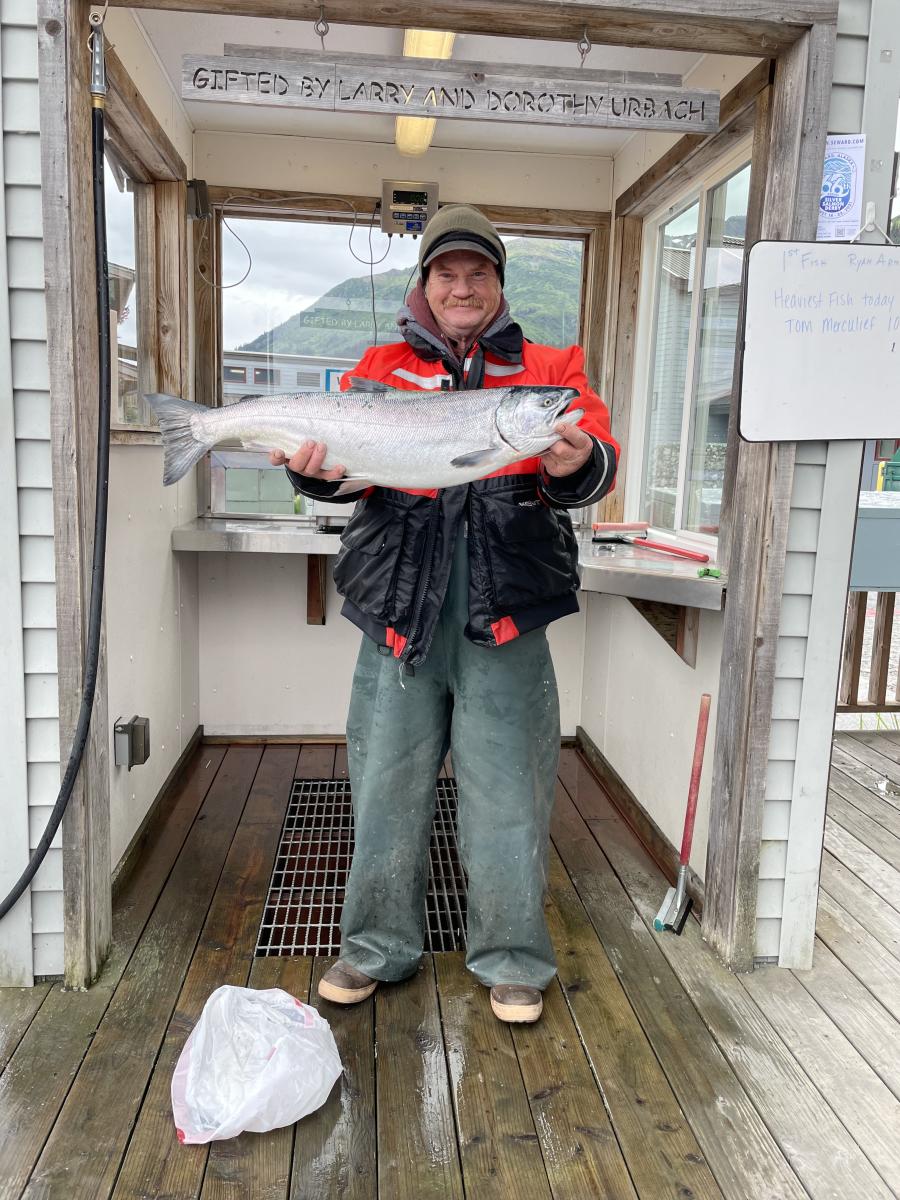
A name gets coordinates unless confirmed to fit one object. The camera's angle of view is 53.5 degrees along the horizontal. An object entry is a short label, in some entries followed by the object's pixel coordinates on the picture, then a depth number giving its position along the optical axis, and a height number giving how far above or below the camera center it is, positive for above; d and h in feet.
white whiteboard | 7.91 +1.10
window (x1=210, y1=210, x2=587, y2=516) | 13.99 +2.67
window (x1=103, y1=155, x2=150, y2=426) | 10.12 +1.94
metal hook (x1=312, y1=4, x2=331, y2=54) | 7.05 +3.49
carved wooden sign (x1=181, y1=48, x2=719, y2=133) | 7.02 +3.02
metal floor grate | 8.93 -4.62
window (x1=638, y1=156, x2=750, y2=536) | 10.87 +1.77
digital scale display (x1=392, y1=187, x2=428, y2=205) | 13.37 +4.08
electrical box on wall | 9.48 -3.03
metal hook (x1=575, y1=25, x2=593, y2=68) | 7.30 +3.54
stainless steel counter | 9.20 -1.02
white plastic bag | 6.17 -4.28
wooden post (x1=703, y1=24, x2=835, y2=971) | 7.57 -0.97
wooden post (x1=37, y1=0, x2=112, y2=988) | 7.18 +0.29
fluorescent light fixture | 9.64 +4.64
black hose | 7.65 -1.24
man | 7.25 -1.43
